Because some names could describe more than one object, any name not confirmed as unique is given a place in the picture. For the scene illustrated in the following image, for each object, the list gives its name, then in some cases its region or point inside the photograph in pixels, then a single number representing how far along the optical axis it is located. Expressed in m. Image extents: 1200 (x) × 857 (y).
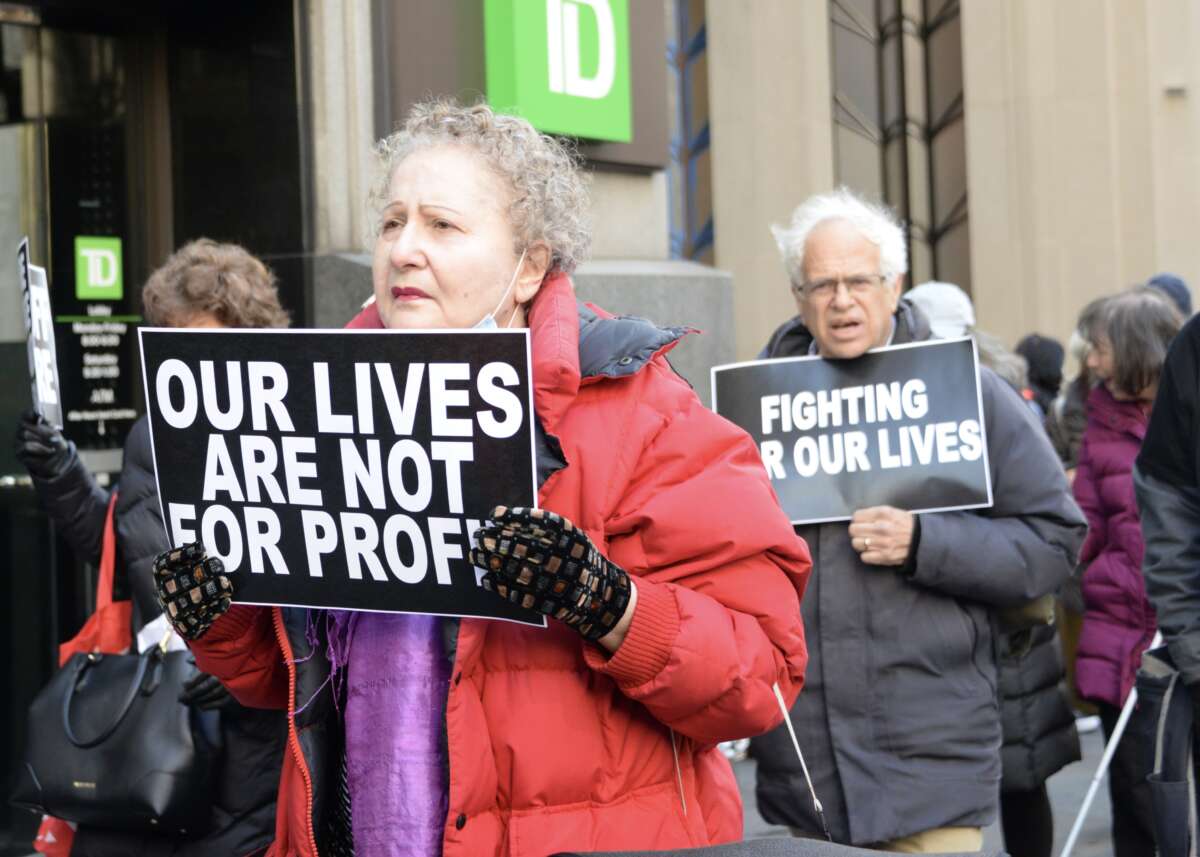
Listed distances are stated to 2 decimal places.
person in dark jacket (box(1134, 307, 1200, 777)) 3.78
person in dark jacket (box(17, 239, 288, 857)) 3.95
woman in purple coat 5.52
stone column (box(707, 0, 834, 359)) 10.99
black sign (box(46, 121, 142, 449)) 5.83
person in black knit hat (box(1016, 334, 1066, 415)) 10.03
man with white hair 4.00
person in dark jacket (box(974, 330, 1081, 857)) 4.64
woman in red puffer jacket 2.35
